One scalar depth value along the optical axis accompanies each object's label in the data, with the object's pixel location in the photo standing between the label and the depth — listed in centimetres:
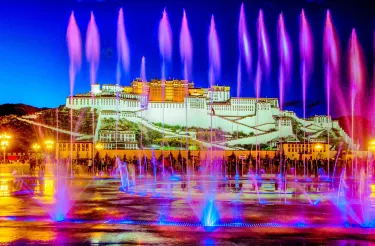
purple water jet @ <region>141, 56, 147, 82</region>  3972
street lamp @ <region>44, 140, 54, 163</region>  4916
